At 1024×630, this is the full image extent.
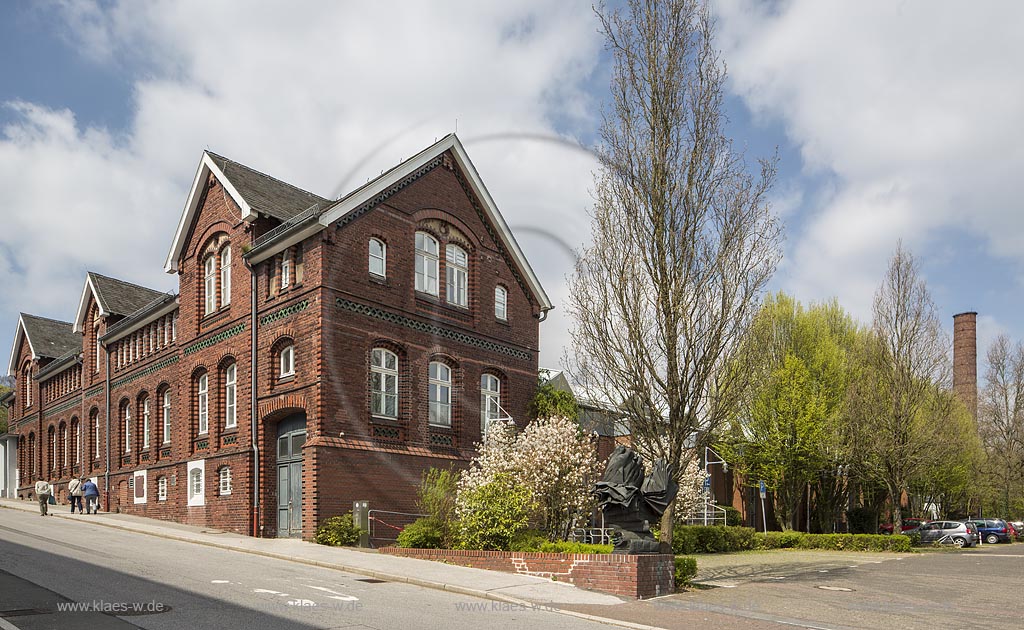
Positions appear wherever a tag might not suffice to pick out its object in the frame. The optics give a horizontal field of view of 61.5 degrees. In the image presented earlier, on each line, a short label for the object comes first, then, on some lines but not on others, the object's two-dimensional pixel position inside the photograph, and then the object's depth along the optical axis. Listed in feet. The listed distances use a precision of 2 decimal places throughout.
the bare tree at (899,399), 115.75
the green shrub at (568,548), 57.00
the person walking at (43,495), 99.66
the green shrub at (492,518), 62.28
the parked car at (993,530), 149.38
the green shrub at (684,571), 55.72
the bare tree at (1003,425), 173.37
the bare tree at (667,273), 59.11
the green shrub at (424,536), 65.21
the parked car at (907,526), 141.08
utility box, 70.95
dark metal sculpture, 53.26
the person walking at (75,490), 105.60
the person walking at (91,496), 103.35
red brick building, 75.72
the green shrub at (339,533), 69.56
